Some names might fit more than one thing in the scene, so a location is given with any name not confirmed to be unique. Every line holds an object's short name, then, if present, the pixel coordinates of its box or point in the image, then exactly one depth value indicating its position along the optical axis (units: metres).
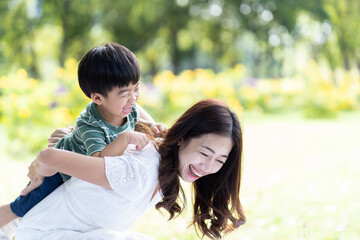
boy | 3.28
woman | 3.26
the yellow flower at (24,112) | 7.60
